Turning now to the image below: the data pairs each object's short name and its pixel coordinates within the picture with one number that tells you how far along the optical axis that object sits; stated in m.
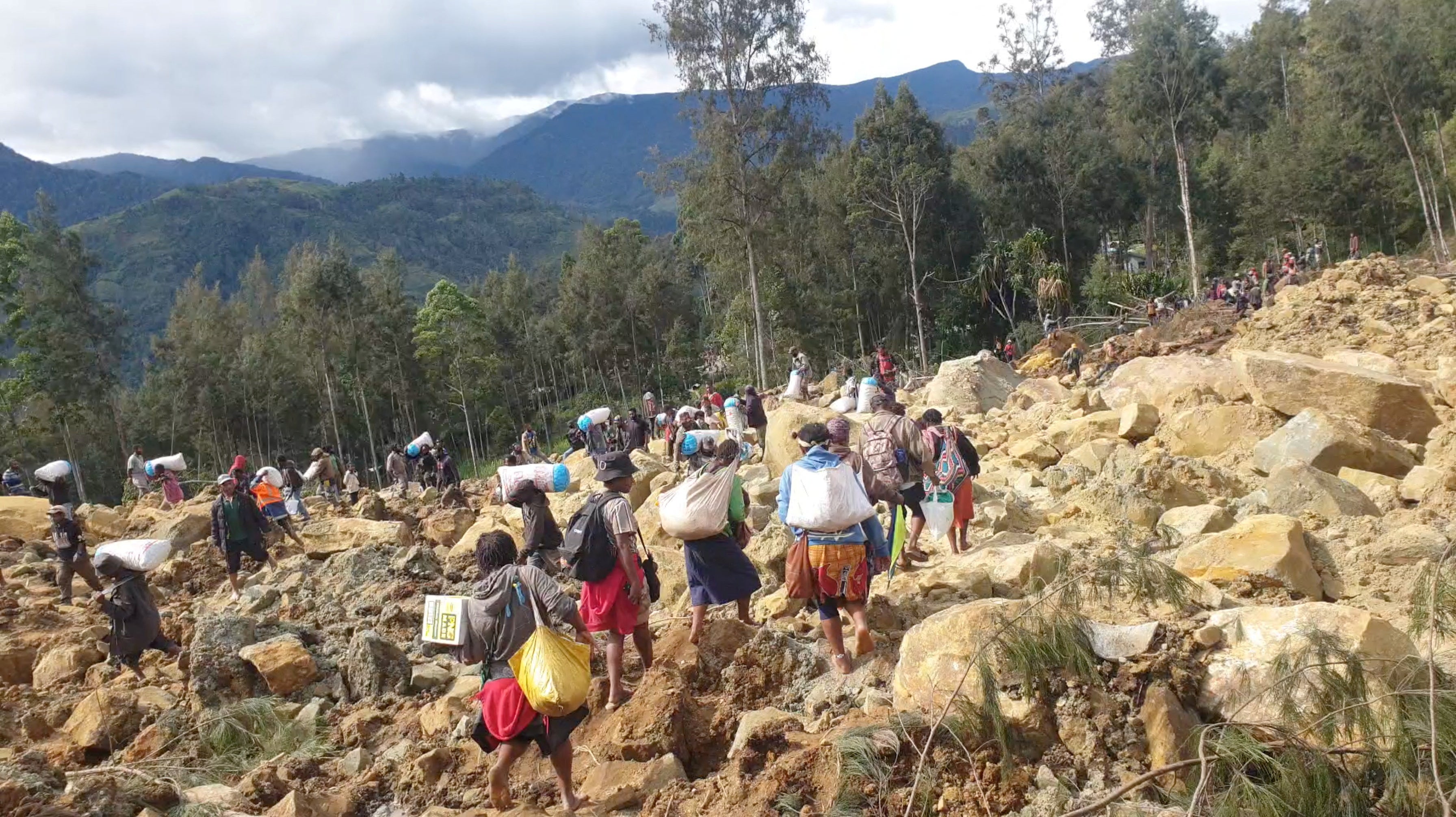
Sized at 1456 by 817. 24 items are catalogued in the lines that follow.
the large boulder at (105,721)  5.31
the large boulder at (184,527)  11.16
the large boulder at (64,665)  6.73
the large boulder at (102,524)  13.40
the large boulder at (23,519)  12.73
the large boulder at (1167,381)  10.70
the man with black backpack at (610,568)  4.56
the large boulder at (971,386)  15.34
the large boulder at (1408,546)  5.18
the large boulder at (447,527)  10.45
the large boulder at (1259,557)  4.95
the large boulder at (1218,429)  9.12
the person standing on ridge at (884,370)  17.27
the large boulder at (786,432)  10.86
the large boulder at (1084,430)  10.44
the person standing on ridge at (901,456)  6.07
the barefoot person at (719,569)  4.94
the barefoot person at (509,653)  3.77
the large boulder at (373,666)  5.72
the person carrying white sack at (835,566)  4.41
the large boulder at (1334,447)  7.69
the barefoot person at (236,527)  8.79
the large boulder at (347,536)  9.78
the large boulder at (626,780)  3.71
